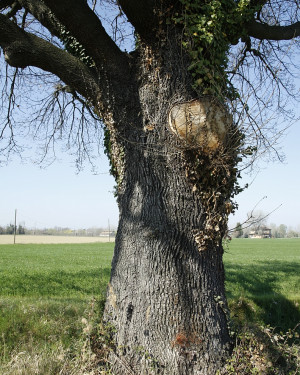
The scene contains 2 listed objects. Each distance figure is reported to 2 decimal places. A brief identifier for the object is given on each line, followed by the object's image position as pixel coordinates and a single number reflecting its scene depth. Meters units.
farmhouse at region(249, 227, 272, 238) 100.94
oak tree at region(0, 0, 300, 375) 3.64
